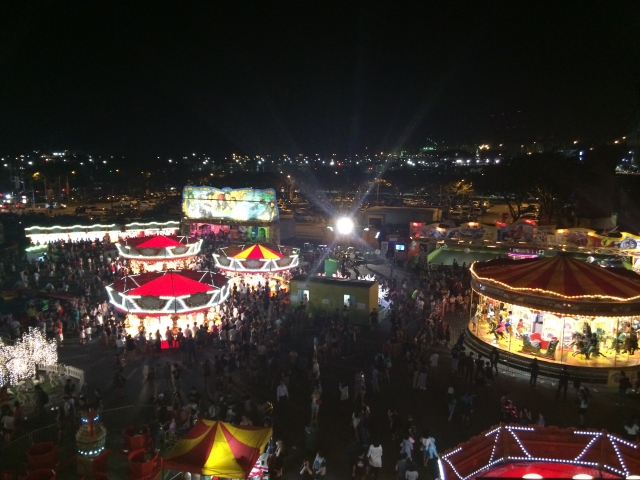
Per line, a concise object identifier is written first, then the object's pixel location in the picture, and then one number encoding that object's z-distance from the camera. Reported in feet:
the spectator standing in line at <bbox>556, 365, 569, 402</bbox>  42.06
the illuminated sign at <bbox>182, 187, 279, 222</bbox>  108.88
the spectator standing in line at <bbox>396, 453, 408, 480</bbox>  29.76
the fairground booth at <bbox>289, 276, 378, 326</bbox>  61.57
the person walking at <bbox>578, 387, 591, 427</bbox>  37.42
